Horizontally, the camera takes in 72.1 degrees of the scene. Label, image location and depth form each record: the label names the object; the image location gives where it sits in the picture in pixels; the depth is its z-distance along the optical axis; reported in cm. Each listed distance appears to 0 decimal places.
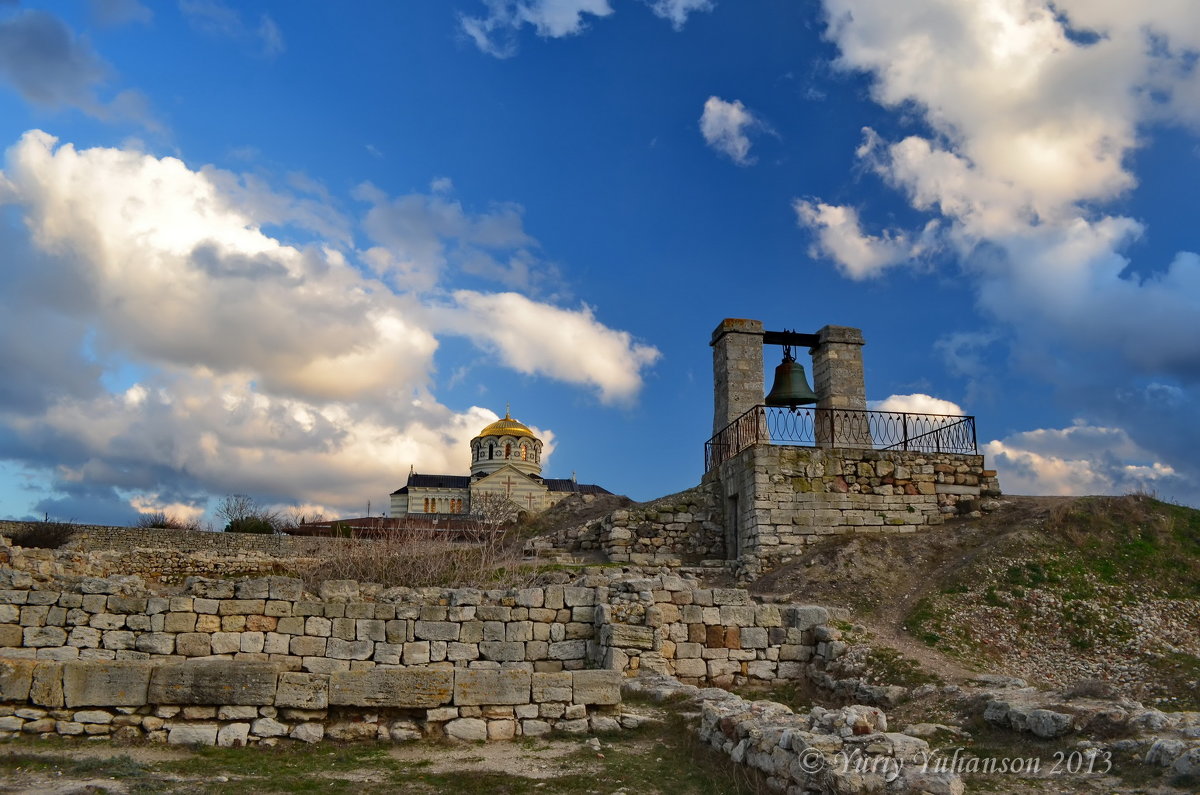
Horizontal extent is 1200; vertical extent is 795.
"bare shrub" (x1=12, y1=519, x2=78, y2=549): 2462
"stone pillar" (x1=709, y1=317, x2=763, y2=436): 1962
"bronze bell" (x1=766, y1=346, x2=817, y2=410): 1931
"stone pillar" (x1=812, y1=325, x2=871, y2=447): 1961
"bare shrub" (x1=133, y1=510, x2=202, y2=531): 3278
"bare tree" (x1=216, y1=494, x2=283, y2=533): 3189
